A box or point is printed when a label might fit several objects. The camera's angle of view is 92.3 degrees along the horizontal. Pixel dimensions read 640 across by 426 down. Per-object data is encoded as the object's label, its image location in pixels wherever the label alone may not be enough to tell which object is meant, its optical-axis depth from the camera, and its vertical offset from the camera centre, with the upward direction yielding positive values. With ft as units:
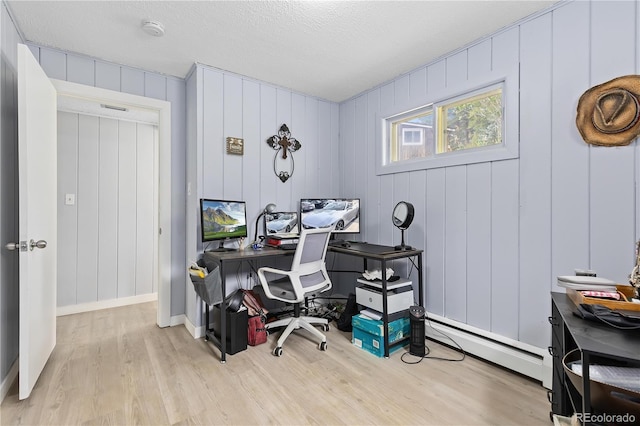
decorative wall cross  10.46 +2.22
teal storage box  7.64 -3.13
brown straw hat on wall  5.29 +1.80
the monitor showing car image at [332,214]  10.34 -0.09
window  7.47 +2.22
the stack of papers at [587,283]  4.46 -1.06
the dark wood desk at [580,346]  2.92 -1.32
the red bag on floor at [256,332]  8.22 -3.25
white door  5.59 -0.10
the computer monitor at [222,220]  8.30 -0.26
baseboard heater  6.29 -3.13
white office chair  7.70 -1.83
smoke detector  6.81 +4.14
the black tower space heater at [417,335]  7.61 -3.06
